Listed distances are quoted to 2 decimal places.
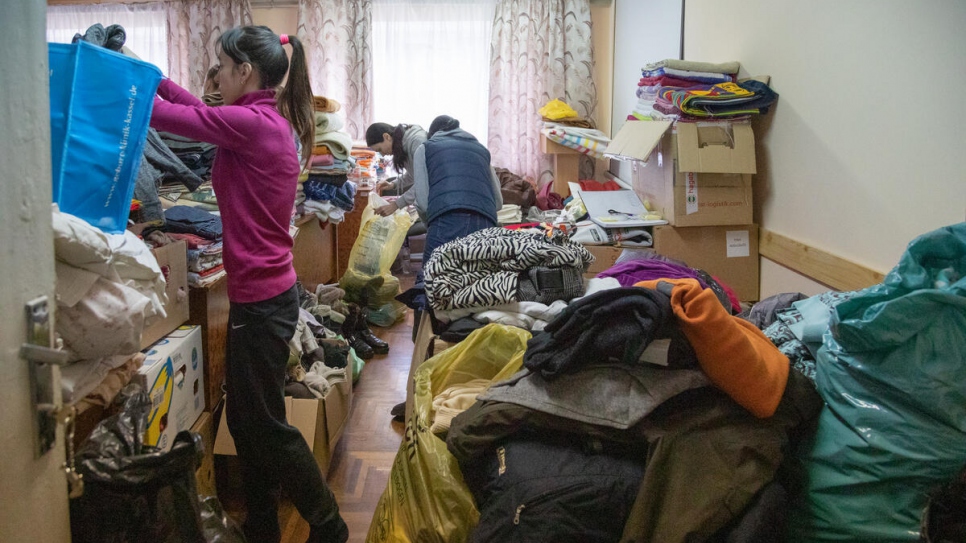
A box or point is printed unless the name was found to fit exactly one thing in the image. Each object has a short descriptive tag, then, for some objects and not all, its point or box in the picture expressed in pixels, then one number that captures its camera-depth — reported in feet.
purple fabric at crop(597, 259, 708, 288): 7.10
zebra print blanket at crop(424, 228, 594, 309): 6.79
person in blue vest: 9.00
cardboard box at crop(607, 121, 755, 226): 8.86
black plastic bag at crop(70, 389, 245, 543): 3.29
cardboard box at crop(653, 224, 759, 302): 9.26
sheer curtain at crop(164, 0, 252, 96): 17.34
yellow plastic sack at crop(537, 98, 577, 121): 16.14
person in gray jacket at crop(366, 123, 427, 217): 10.69
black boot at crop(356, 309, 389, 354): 11.81
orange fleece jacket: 4.28
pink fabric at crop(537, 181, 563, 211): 14.96
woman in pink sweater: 5.44
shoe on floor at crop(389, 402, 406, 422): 9.20
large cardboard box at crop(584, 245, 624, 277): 9.95
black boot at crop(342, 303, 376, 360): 11.60
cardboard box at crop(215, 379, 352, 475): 6.97
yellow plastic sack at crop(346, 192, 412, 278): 13.10
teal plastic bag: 3.78
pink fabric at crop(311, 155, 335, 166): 11.03
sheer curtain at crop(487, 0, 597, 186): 17.42
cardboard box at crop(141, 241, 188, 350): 5.83
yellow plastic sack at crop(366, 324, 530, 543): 4.98
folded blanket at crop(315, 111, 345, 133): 11.09
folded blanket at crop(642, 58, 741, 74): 9.50
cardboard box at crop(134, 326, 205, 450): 5.41
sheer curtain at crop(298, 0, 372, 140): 17.48
